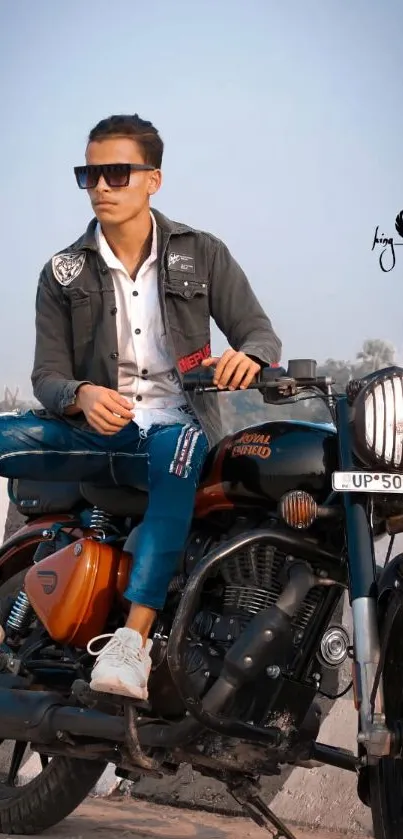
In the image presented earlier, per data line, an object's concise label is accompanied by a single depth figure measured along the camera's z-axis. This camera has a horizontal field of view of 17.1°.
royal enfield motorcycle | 3.49
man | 4.29
